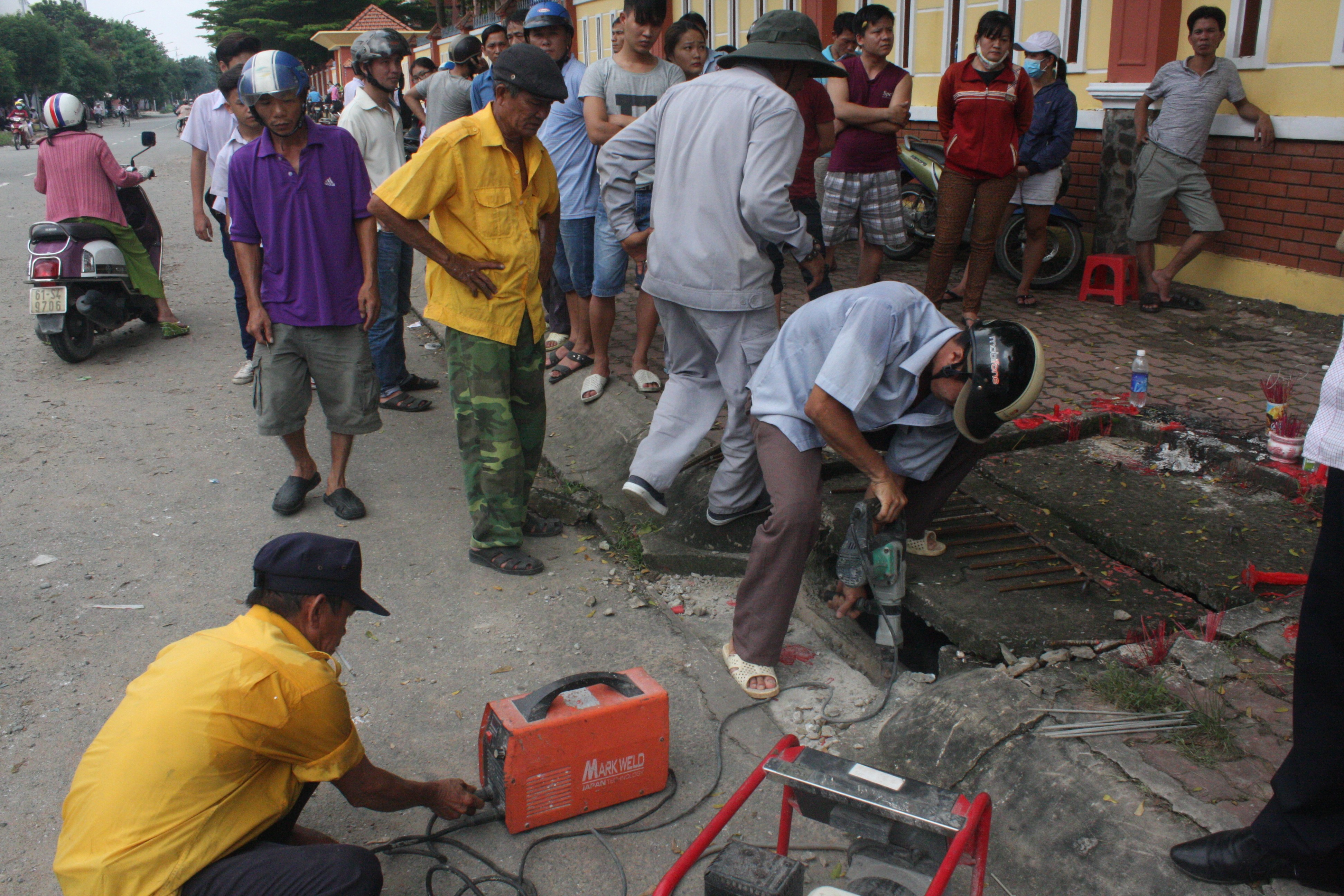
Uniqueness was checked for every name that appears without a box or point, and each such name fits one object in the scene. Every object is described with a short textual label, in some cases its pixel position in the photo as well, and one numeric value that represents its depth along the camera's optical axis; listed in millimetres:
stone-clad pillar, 7207
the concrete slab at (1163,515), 3547
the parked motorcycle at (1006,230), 7605
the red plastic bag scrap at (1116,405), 4961
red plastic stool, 7156
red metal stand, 1817
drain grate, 3600
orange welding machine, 2604
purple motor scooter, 6809
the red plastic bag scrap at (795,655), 3559
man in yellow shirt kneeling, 1997
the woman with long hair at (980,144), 6047
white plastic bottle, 4914
